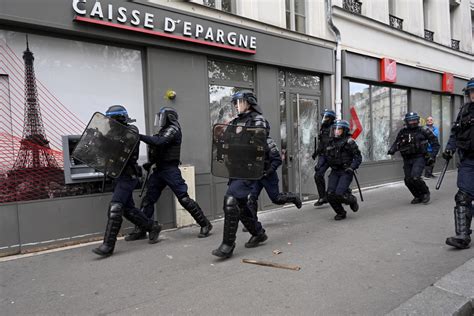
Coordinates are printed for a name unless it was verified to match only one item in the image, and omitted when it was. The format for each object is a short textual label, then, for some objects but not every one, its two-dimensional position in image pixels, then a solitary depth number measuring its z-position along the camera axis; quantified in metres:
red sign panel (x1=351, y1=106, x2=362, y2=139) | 8.78
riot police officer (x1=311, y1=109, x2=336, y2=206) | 6.55
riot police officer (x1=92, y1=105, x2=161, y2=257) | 3.99
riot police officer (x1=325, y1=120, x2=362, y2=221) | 5.47
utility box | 5.42
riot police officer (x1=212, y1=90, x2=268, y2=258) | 3.71
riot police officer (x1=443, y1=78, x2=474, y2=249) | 3.94
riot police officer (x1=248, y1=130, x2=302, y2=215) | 4.30
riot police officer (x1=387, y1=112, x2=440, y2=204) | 6.61
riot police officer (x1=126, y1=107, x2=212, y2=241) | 4.45
